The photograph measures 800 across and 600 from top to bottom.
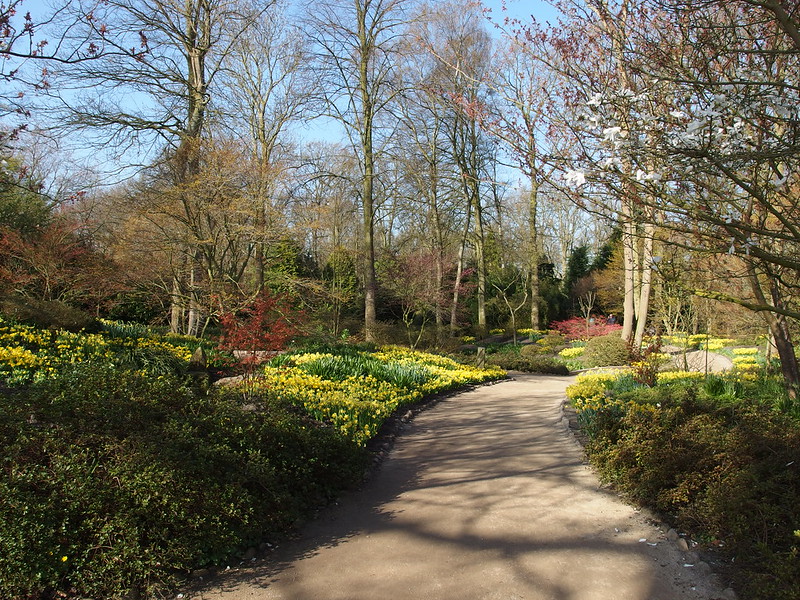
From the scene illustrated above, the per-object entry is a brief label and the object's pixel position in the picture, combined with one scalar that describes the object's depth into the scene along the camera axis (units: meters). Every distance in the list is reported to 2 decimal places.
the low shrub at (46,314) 10.13
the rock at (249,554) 3.81
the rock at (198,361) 9.90
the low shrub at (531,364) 16.83
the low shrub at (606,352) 16.25
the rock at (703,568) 3.55
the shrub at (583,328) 23.53
